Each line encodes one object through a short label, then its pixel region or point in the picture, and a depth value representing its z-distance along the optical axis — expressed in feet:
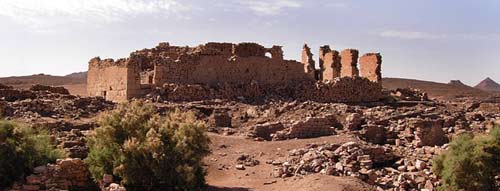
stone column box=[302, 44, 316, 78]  112.98
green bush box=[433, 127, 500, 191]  48.49
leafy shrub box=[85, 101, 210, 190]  44.80
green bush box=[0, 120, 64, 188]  44.47
